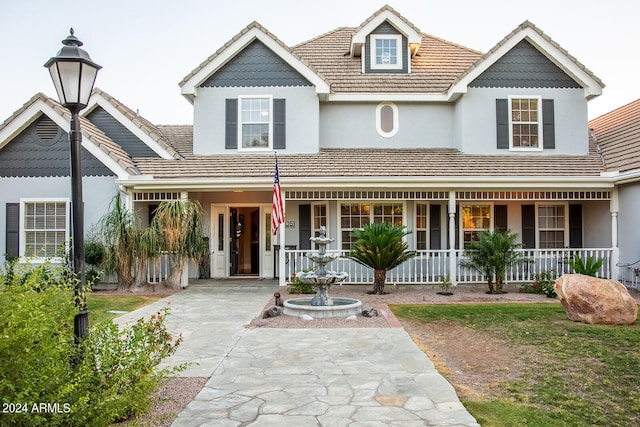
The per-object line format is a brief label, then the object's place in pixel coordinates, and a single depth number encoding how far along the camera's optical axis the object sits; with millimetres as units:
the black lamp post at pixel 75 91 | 4766
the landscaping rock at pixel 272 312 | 9672
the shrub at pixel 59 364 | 3252
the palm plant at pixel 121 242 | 13359
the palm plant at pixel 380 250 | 12672
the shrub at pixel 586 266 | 12578
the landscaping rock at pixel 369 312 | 9723
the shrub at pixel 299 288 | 12969
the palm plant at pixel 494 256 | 12742
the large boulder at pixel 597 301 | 8898
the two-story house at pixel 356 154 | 13961
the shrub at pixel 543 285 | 12617
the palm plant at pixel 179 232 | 13523
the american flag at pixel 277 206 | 11719
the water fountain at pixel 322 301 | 9750
